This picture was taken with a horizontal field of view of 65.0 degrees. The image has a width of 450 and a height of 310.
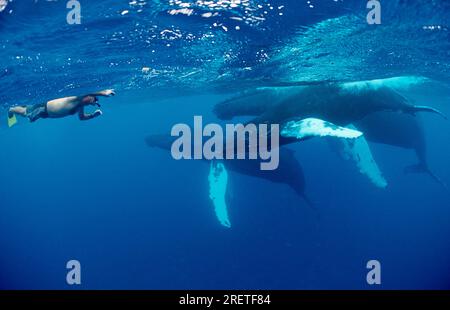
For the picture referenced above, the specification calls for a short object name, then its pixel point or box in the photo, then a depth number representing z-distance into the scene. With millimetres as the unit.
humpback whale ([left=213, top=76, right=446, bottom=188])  12922
